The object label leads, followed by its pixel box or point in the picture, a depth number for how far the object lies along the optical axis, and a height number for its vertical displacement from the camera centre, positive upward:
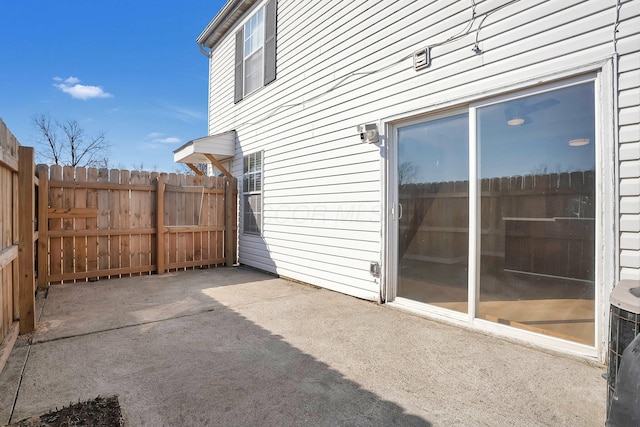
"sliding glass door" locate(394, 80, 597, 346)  2.61 -0.01
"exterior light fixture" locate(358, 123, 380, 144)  4.09 +0.99
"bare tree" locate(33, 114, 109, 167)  17.08 +3.74
